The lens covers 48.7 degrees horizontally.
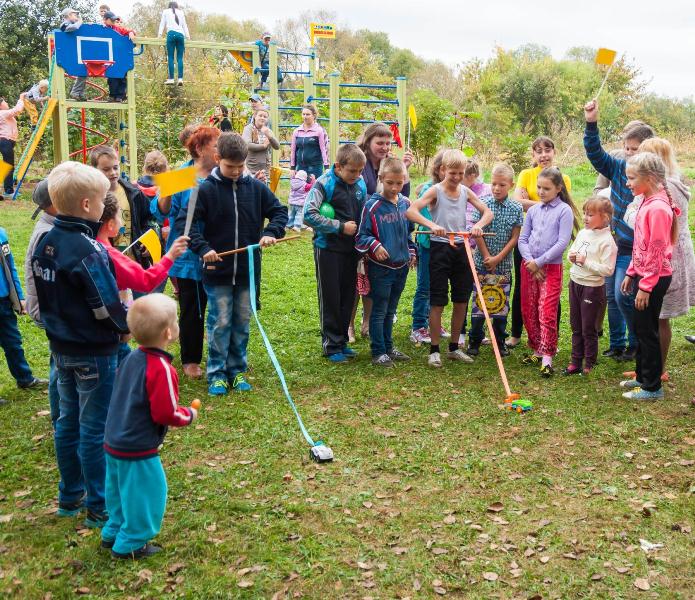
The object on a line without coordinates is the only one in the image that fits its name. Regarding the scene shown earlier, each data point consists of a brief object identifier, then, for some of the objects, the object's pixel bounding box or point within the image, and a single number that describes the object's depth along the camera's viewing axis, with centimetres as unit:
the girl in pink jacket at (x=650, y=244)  553
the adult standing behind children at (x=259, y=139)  1207
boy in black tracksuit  648
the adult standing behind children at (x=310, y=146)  1276
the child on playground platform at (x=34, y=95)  1394
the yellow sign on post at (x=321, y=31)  1658
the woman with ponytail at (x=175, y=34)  1281
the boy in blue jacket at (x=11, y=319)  579
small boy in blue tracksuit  354
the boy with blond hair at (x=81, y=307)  367
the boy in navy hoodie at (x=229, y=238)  581
